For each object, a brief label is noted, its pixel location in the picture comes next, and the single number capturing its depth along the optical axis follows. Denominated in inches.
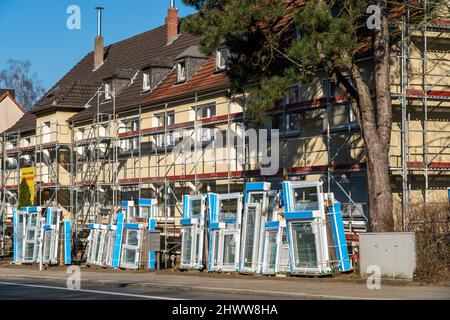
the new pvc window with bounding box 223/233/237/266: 1066.7
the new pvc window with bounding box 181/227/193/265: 1146.7
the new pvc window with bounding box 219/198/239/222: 1083.9
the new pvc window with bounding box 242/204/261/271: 1024.9
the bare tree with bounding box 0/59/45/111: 3324.3
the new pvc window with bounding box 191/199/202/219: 1152.2
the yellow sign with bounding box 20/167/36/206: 1855.1
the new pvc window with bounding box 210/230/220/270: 1087.6
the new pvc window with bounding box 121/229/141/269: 1224.8
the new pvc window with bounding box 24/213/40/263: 1429.6
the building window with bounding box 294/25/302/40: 996.3
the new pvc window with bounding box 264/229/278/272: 999.6
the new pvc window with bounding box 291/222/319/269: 941.8
